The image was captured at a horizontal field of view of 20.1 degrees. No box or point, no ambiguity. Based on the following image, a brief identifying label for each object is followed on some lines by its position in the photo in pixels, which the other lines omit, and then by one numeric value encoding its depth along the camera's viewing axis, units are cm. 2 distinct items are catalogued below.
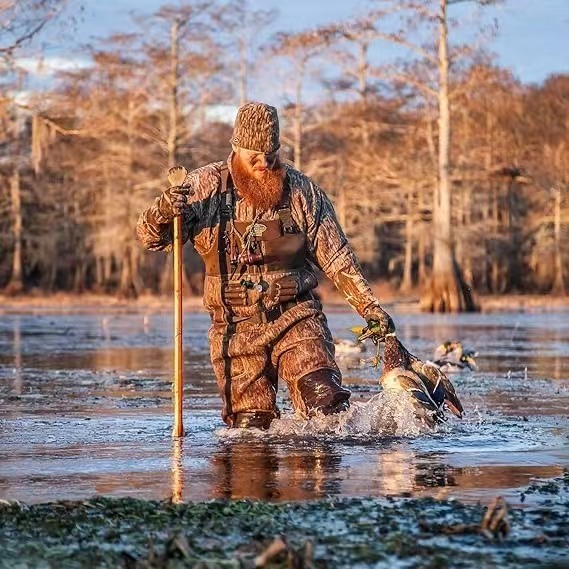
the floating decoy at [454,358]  1647
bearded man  918
